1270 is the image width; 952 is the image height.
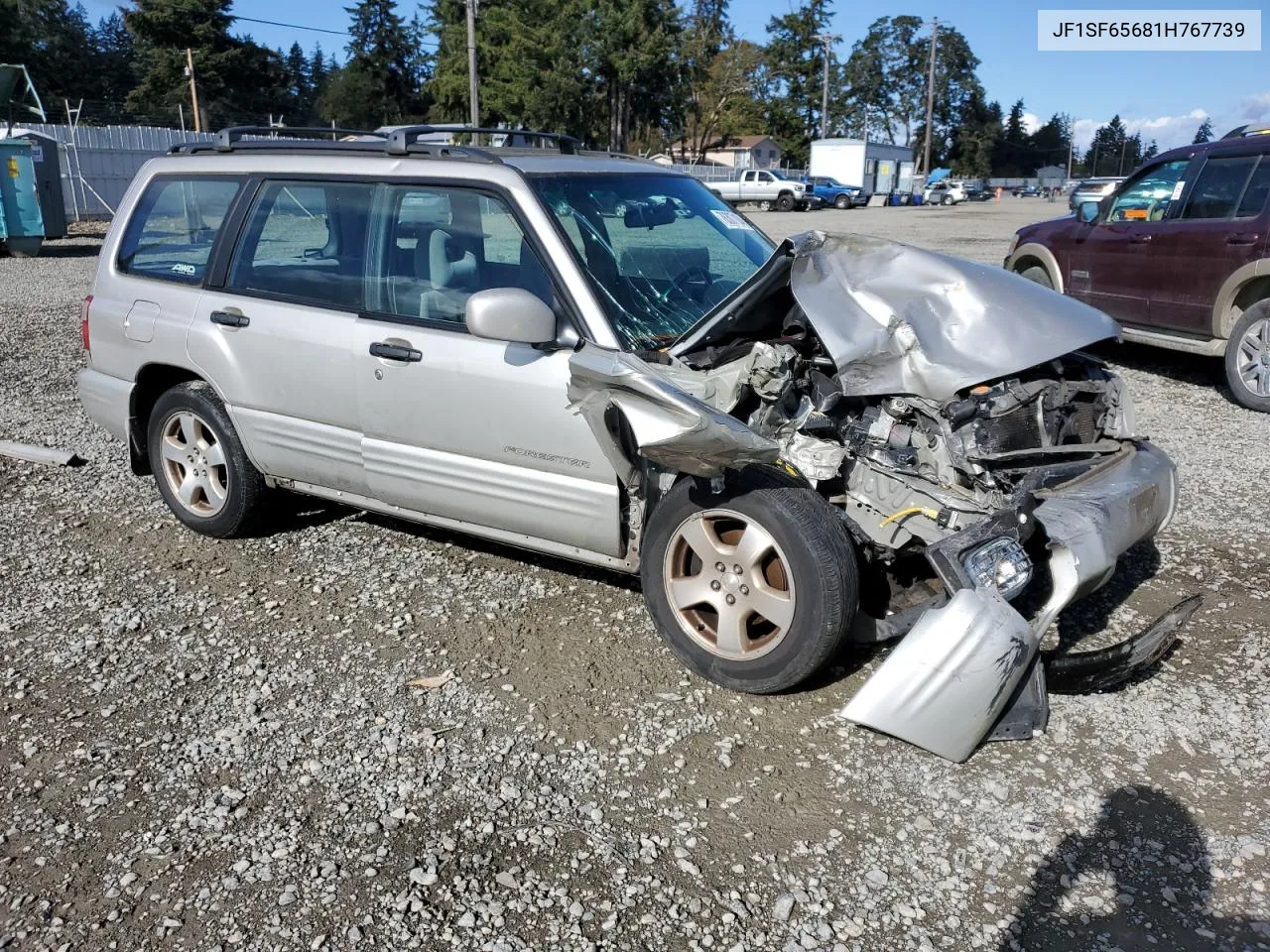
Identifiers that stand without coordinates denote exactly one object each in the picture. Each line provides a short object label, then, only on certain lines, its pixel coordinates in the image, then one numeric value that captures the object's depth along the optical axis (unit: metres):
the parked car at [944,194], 58.47
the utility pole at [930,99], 67.91
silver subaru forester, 3.29
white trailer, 49.75
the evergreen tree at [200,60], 60.91
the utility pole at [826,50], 58.56
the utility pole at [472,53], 30.50
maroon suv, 7.61
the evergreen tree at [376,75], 73.06
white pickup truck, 43.19
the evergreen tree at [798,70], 79.00
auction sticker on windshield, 4.78
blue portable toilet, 17.72
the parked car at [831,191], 46.34
